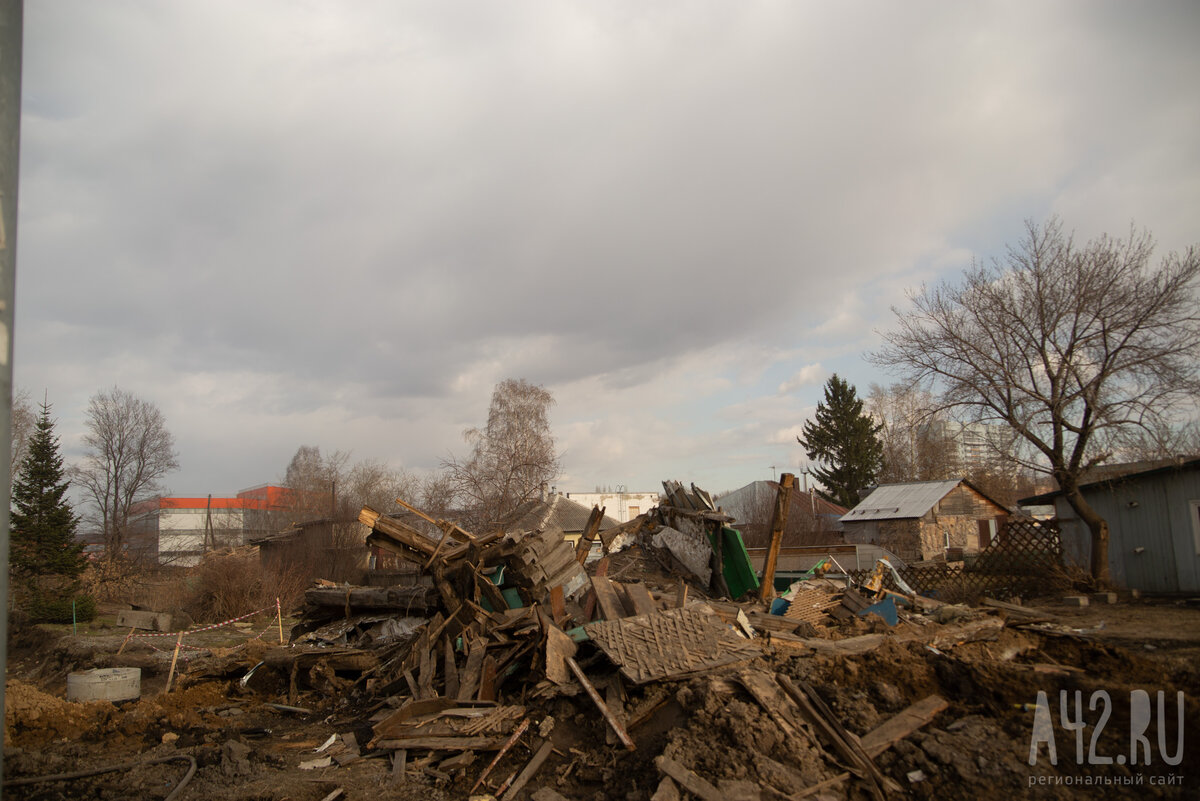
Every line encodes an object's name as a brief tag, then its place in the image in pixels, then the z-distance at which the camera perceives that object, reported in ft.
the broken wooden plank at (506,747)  21.83
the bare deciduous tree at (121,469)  128.88
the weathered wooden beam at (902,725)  18.93
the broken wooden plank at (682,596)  31.05
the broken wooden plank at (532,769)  20.73
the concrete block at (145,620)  63.10
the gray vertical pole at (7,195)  7.50
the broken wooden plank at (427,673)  29.35
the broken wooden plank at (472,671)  27.58
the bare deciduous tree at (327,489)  146.51
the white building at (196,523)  134.10
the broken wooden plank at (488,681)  27.48
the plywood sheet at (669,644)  23.24
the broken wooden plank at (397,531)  34.24
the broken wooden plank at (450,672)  28.73
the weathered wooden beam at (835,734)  17.68
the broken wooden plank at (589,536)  37.55
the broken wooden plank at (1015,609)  35.37
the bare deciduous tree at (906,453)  141.79
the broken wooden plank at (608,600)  29.43
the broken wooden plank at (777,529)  36.83
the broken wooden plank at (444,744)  23.24
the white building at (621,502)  178.29
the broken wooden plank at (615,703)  21.80
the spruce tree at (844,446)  135.03
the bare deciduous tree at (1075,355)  51.16
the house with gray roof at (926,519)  94.68
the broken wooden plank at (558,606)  30.76
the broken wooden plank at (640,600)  29.32
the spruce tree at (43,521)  73.67
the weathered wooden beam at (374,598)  43.78
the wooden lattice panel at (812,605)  32.30
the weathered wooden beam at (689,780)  17.33
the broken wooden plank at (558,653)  24.82
